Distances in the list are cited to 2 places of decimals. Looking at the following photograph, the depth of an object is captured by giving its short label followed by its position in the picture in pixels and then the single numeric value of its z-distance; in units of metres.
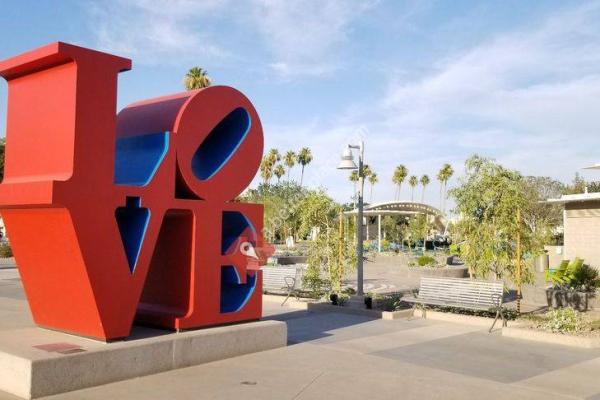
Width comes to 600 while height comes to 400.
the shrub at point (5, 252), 33.84
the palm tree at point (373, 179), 88.65
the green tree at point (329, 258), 16.53
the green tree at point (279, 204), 43.52
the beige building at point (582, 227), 20.41
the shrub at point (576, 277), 17.45
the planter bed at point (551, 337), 10.19
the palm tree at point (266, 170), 76.38
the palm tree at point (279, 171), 80.24
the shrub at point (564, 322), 10.93
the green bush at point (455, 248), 16.30
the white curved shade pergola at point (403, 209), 47.88
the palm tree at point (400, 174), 87.56
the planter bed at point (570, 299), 15.08
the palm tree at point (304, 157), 82.31
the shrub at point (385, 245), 48.23
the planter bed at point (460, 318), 12.25
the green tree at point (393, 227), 57.91
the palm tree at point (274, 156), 77.62
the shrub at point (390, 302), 13.84
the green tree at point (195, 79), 37.16
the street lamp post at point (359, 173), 13.11
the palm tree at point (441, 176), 80.71
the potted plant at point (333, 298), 14.39
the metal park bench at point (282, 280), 15.79
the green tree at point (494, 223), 14.18
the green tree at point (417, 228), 44.78
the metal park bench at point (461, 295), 12.05
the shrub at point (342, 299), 14.58
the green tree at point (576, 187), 55.65
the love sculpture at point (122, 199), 7.16
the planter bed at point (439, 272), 25.17
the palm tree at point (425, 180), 95.75
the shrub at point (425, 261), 28.29
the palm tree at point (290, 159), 82.12
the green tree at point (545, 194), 48.38
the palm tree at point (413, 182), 95.38
